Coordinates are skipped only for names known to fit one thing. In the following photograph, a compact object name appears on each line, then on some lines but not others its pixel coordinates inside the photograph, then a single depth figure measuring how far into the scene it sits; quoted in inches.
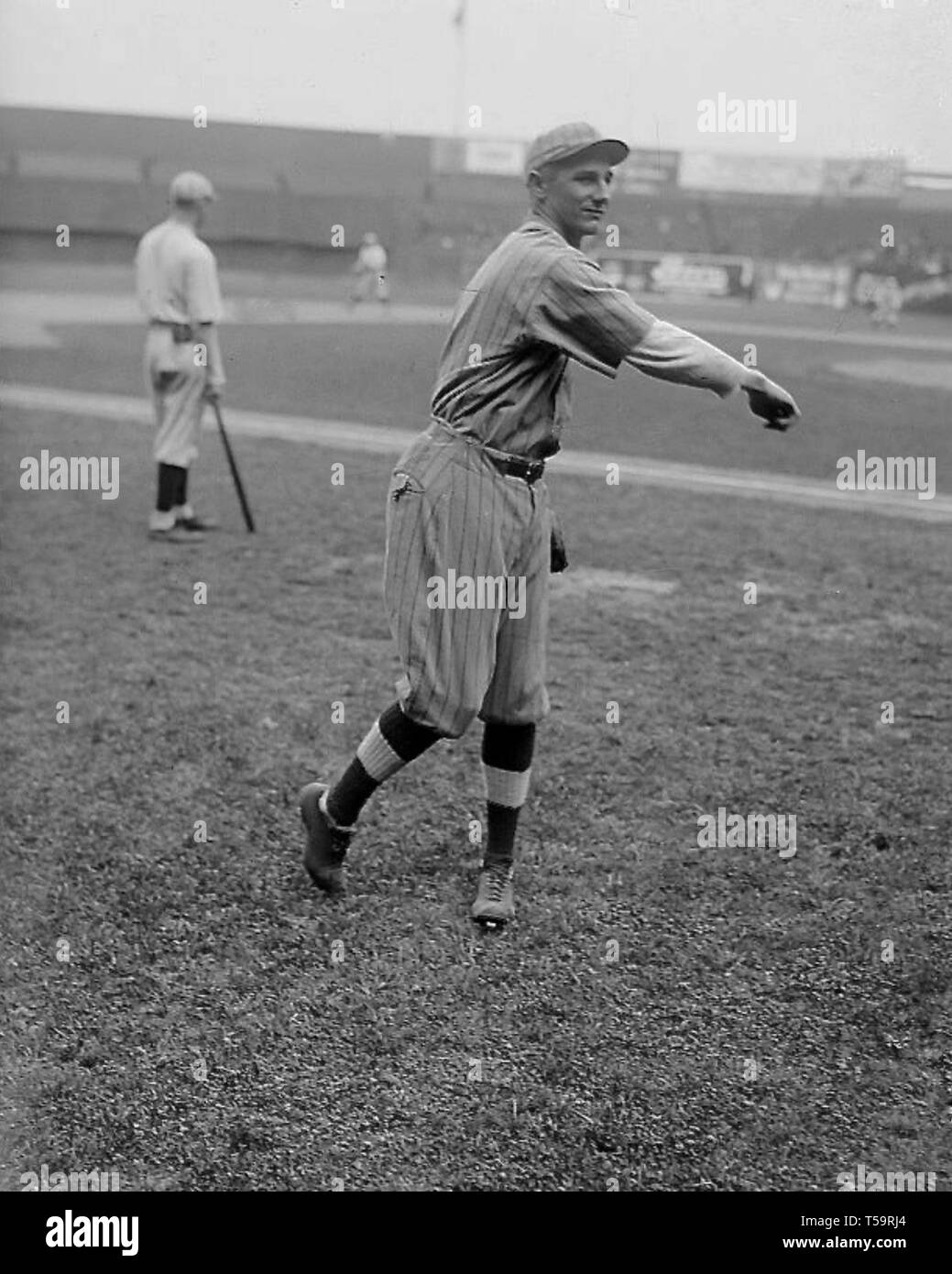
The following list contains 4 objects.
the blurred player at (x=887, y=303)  1121.4
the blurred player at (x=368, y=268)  972.6
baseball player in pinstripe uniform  134.6
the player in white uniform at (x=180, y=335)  337.4
